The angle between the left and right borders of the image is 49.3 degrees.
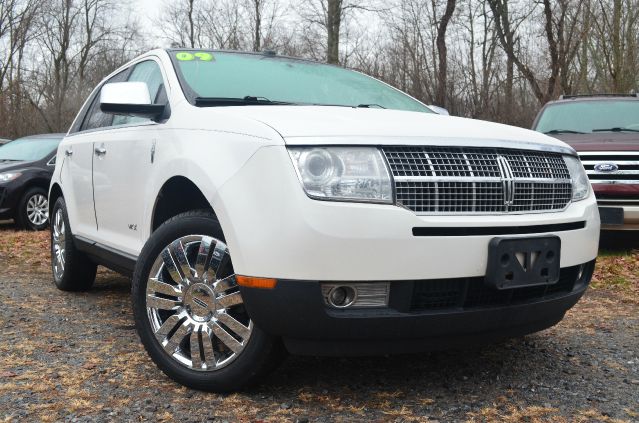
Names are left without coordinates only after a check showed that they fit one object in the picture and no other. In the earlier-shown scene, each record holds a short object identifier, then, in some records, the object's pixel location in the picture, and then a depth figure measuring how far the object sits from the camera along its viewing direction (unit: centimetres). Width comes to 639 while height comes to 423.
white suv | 247
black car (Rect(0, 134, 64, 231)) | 1004
